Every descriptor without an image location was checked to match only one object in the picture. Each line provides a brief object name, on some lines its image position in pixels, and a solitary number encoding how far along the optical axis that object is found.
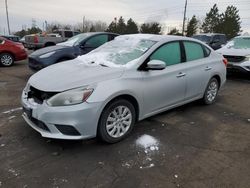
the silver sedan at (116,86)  2.50
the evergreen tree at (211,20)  36.33
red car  8.00
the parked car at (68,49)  5.61
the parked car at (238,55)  6.18
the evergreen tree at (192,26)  36.48
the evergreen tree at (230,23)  34.15
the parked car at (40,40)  14.21
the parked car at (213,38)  10.45
